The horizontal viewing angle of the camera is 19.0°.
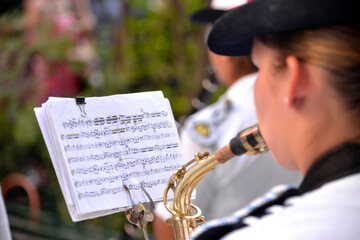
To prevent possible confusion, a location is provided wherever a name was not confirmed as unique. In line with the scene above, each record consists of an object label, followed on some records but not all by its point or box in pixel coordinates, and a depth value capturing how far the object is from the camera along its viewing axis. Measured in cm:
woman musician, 132
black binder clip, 161
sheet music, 159
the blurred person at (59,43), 477
